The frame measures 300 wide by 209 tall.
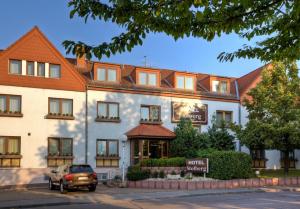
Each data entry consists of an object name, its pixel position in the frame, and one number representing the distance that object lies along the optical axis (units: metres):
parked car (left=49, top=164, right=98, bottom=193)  16.58
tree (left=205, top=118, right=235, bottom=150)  23.26
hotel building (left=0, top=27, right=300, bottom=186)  20.63
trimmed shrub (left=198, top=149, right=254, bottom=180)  19.49
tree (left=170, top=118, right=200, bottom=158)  22.87
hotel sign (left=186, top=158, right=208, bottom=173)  19.09
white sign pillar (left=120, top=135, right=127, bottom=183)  21.22
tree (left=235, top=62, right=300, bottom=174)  21.02
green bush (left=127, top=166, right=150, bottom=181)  19.80
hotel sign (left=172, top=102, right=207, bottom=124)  24.88
